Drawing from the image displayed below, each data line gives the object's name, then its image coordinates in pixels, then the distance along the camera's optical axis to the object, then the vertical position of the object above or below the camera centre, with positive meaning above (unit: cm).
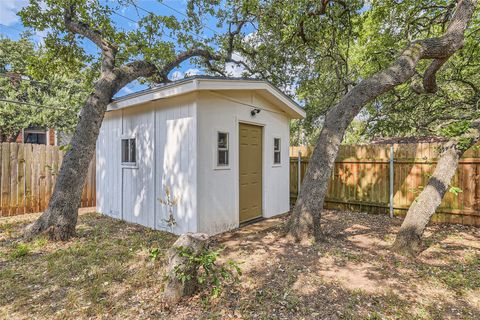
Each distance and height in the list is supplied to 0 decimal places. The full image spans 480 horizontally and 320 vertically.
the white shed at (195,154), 483 +12
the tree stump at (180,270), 270 -117
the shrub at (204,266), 265 -112
